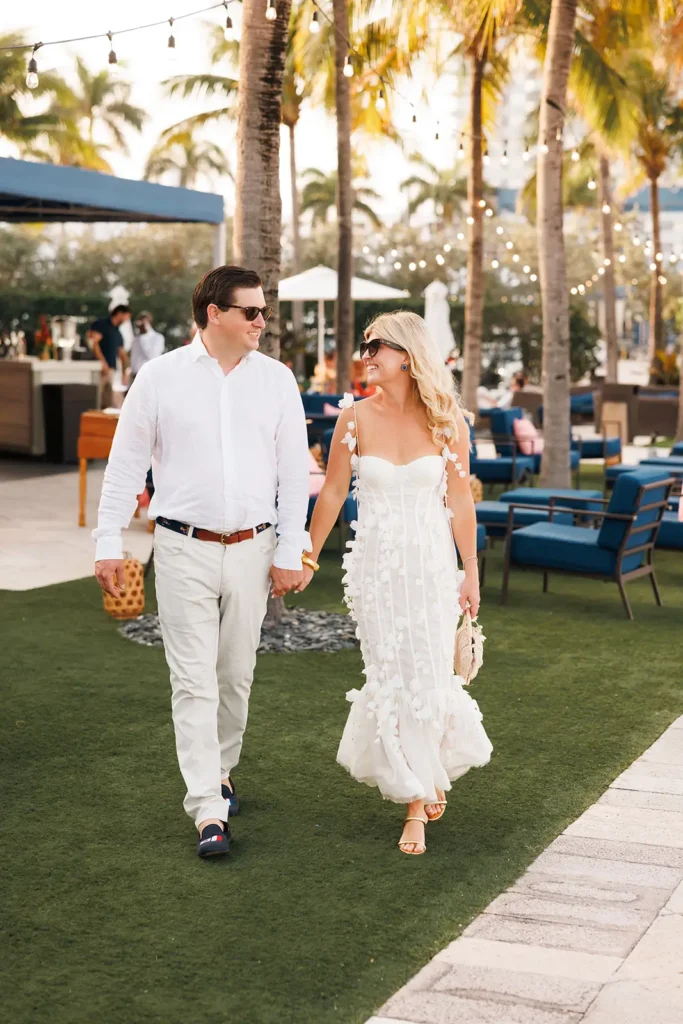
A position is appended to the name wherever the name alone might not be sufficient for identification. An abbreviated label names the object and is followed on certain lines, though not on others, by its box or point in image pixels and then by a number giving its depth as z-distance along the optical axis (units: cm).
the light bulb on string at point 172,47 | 970
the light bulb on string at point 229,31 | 899
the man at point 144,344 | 1802
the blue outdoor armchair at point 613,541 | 848
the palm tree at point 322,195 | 5262
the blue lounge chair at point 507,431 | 1439
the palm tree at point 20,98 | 3872
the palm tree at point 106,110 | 5128
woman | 440
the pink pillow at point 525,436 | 1463
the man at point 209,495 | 419
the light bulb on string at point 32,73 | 1005
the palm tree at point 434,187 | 5772
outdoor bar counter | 1700
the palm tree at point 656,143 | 3139
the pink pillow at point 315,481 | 969
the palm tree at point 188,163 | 5859
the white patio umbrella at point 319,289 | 2366
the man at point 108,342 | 1870
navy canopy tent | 1423
